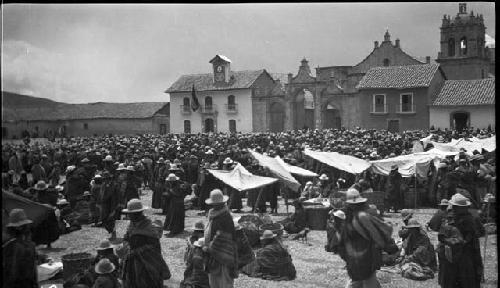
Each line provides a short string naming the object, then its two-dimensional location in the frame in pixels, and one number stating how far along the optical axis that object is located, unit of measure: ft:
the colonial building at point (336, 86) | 129.39
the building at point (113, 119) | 143.54
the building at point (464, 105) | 100.42
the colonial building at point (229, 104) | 138.82
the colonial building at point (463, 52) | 124.88
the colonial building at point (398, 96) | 115.55
